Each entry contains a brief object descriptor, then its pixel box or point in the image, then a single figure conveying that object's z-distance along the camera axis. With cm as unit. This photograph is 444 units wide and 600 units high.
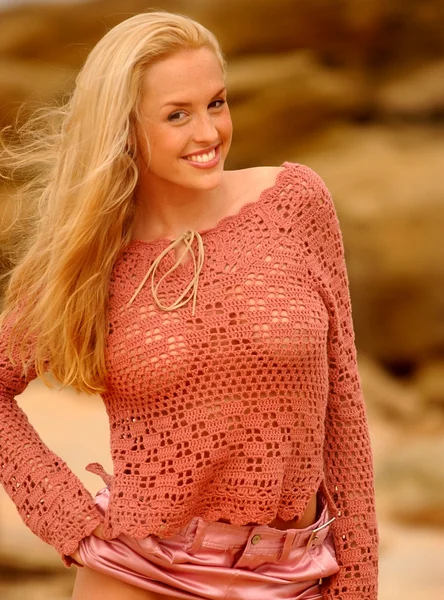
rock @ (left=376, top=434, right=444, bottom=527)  872
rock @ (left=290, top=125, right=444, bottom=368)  1059
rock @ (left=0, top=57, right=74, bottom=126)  981
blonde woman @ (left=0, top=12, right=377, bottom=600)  327
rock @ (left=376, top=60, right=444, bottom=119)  1056
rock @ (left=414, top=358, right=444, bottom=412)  1096
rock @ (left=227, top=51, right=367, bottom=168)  1038
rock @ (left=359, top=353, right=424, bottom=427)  1054
